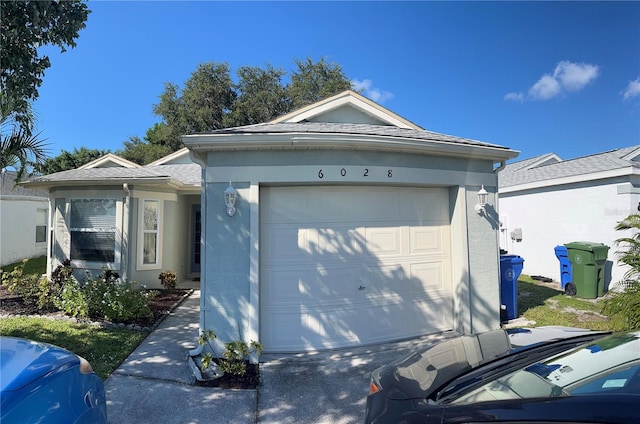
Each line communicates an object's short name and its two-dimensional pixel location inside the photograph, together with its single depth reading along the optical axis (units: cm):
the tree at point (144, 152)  2798
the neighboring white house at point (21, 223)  1435
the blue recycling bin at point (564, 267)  918
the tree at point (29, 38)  557
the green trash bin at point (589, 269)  860
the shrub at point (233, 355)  436
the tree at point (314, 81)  2711
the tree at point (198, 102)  2698
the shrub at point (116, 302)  632
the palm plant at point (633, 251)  539
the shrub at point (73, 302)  650
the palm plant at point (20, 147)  636
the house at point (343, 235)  489
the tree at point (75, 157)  2587
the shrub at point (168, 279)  936
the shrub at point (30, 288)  727
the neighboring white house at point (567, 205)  941
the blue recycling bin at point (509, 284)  678
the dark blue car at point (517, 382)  144
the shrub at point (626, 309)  477
